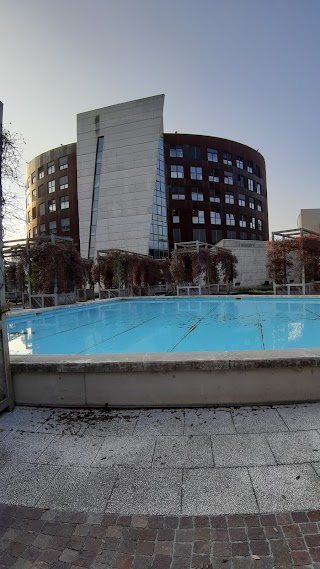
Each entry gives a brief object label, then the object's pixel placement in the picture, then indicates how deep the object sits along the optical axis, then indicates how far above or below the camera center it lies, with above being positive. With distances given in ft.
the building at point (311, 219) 112.47 +18.47
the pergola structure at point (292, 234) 52.85 +6.56
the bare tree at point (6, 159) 11.00 +4.38
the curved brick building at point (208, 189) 136.46 +38.54
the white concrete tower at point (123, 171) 122.42 +41.75
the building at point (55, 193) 144.66 +42.09
